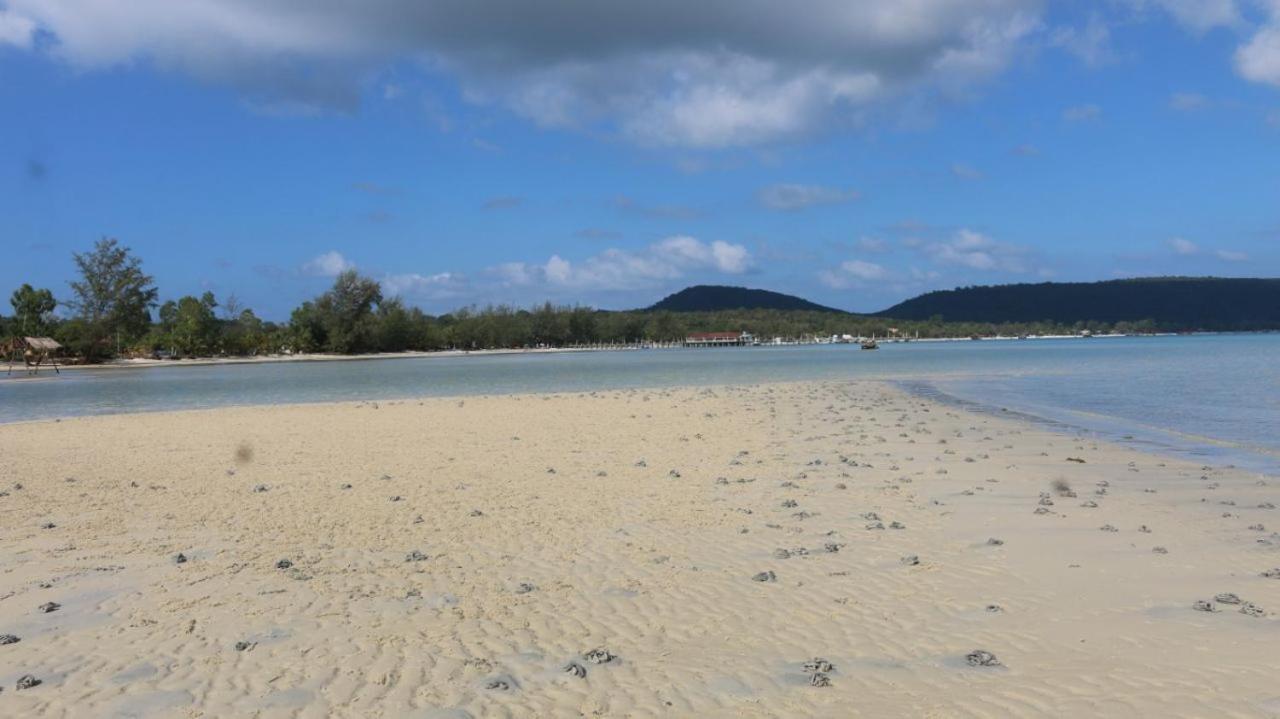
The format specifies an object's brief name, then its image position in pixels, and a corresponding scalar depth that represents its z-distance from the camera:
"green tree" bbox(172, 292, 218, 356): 120.19
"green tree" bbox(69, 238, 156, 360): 111.12
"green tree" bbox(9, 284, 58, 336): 104.38
